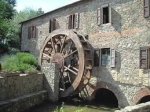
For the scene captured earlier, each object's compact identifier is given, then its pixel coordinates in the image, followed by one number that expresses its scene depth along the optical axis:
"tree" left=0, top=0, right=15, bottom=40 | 18.99
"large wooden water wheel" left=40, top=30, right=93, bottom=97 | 12.10
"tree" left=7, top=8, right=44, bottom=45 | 23.78
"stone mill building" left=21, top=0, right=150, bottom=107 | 10.63
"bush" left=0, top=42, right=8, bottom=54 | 21.95
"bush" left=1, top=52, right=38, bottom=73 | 12.28
